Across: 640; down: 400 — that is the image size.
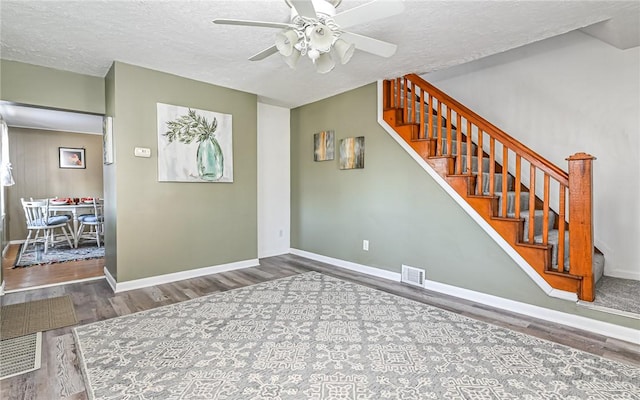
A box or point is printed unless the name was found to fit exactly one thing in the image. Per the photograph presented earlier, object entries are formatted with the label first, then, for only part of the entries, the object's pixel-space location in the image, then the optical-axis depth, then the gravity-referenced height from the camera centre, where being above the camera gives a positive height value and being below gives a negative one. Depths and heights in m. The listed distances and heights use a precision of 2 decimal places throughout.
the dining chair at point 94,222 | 5.66 -0.53
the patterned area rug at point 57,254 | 4.57 -1.00
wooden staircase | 2.40 +0.07
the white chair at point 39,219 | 5.13 -0.44
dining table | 5.46 -0.25
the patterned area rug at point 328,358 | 1.68 -1.06
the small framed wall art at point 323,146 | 4.48 +0.69
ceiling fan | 1.70 +0.99
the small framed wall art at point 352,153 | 4.07 +0.53
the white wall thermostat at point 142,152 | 3.38 +0.45
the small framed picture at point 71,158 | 6.58 +0.76
